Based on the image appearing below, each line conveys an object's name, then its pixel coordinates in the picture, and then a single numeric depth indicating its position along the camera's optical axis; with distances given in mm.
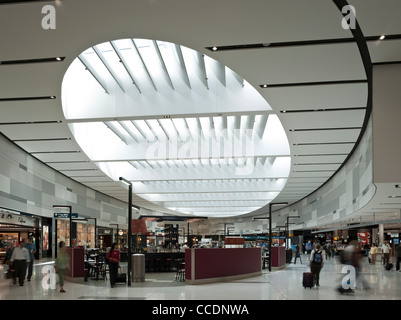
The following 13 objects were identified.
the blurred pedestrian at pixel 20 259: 16031
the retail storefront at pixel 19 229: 22558
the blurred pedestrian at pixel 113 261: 16016
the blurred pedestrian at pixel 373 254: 30125
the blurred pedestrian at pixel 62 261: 14481
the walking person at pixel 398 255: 22322
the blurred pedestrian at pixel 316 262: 15708
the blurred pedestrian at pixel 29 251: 17561
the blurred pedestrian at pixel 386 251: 25288
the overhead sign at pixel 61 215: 24598
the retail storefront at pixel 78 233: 31203
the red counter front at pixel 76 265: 17984
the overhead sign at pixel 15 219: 21569
